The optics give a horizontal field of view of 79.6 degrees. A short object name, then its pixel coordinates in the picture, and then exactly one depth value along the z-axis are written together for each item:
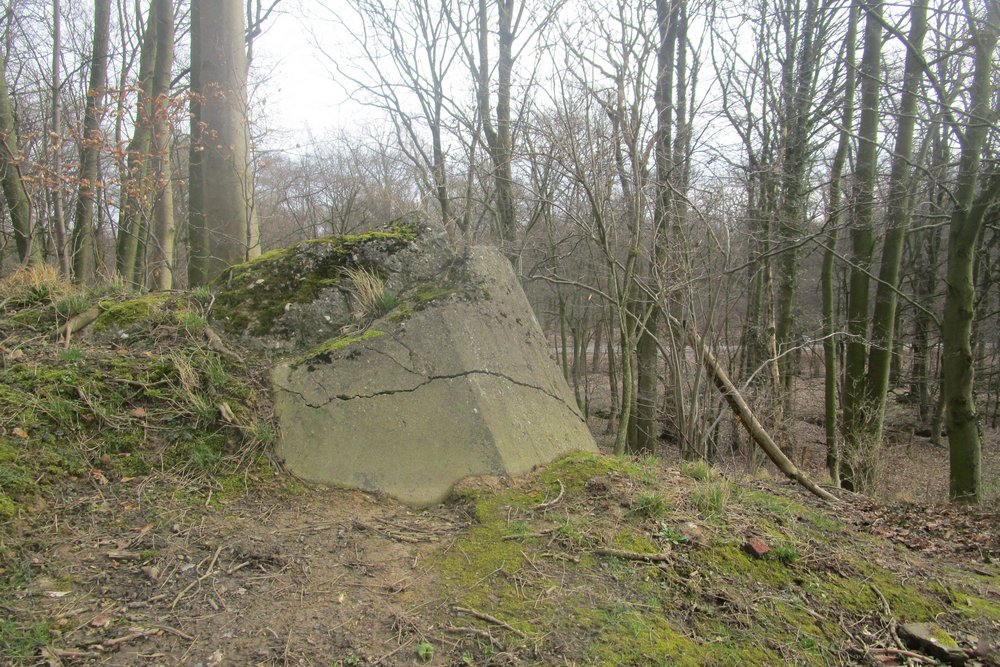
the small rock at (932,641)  2.44
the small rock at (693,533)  3.00
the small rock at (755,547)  2.97
